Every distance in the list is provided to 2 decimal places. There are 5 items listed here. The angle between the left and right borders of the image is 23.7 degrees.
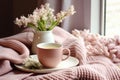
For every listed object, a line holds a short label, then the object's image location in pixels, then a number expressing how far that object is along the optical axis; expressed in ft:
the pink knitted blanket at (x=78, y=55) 3.06
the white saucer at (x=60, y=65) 3.33
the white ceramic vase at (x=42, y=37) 3.87
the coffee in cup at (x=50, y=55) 3.33
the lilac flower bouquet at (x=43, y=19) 3.81
